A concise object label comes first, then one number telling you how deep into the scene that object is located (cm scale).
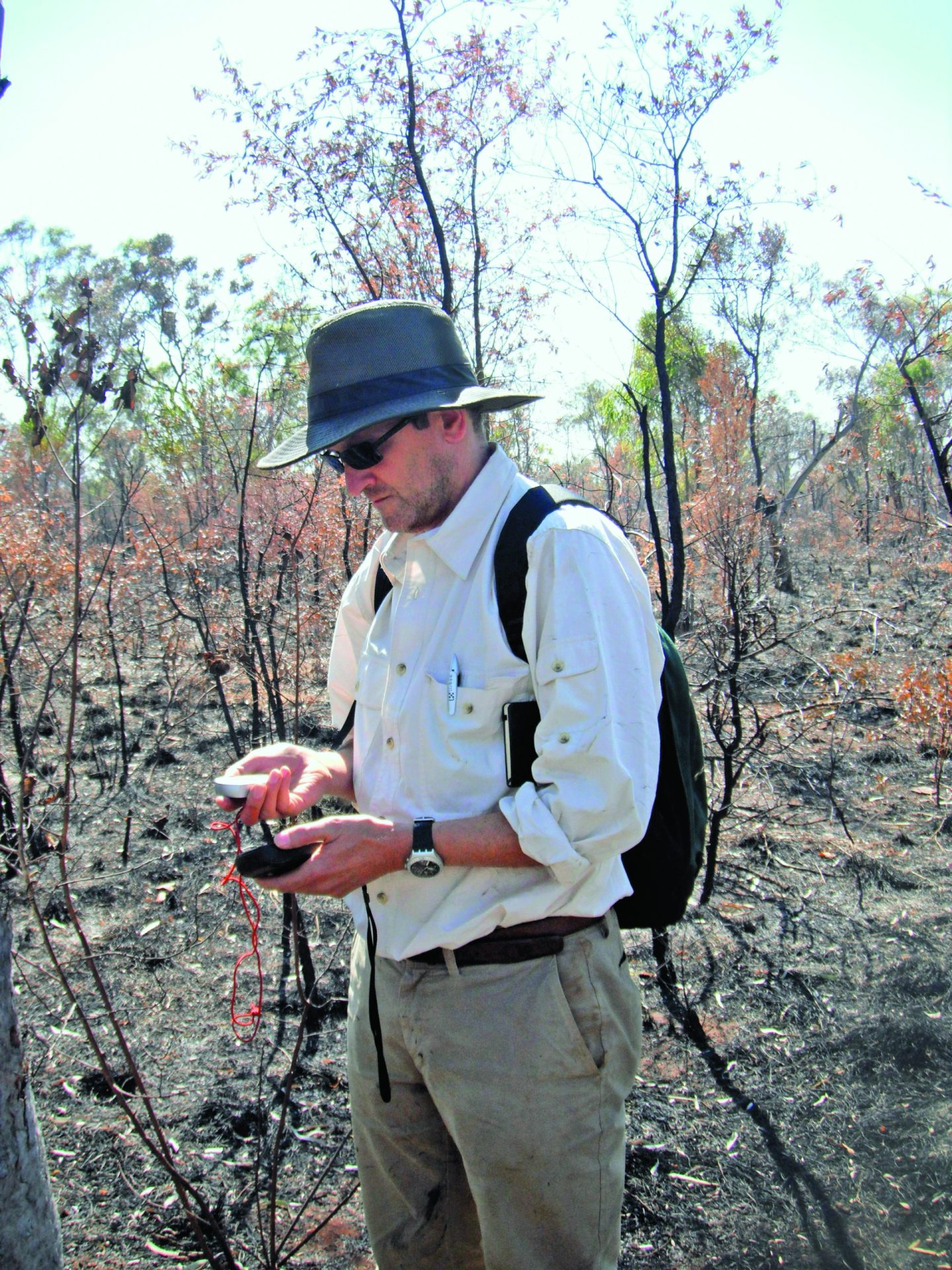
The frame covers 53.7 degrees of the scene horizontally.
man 139
